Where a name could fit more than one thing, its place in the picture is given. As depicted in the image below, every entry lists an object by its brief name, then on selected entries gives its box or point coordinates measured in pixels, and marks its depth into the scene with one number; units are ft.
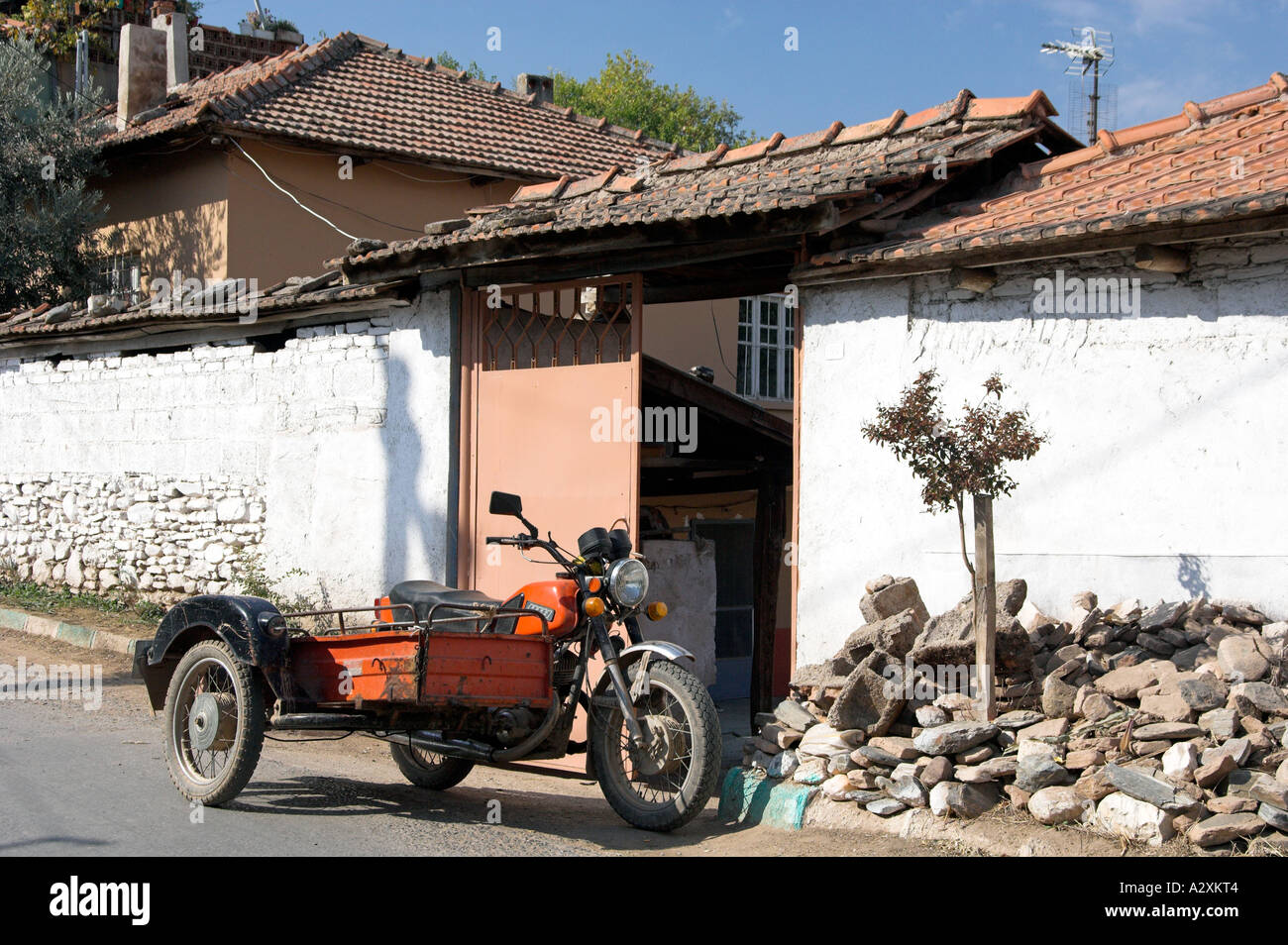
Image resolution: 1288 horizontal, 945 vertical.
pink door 26.99
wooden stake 18.71
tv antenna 109.81
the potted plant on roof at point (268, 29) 77.77
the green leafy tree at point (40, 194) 56.13
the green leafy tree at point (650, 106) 126.62
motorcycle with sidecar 18.60
